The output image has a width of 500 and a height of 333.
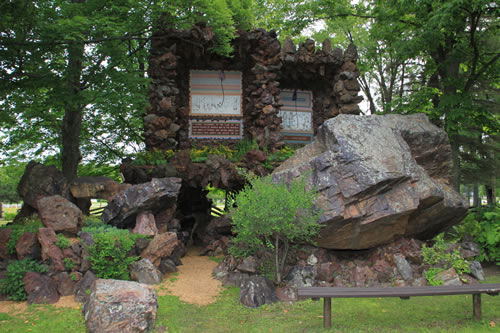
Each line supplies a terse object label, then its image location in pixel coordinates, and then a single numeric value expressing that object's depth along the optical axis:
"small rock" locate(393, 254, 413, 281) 7.25
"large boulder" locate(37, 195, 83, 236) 7.01
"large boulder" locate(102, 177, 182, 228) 8.18
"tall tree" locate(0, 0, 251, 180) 7.39
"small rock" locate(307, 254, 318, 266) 7.50
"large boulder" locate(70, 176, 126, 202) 8.56
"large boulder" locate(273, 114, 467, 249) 7.07
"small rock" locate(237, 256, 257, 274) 7.38
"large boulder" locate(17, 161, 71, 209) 8.10
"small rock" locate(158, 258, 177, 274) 7.93
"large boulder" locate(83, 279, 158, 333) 4.82
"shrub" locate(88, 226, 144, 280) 6.80
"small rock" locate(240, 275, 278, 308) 6.20
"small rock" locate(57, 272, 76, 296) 6.41
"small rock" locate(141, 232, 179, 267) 7.59
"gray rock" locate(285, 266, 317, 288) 7.02
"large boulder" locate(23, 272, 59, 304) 6.12
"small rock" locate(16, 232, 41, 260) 6.71
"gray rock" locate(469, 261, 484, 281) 7.54
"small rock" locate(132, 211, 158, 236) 8.02
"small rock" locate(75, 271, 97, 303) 6.21
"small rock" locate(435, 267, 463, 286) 7.03
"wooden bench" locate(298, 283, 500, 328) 4.74
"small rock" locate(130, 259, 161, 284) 7.18
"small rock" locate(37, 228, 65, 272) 6.61
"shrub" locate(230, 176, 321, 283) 6.45
